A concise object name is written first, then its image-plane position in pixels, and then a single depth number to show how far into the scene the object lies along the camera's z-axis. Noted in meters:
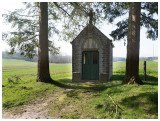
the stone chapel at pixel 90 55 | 11.59
